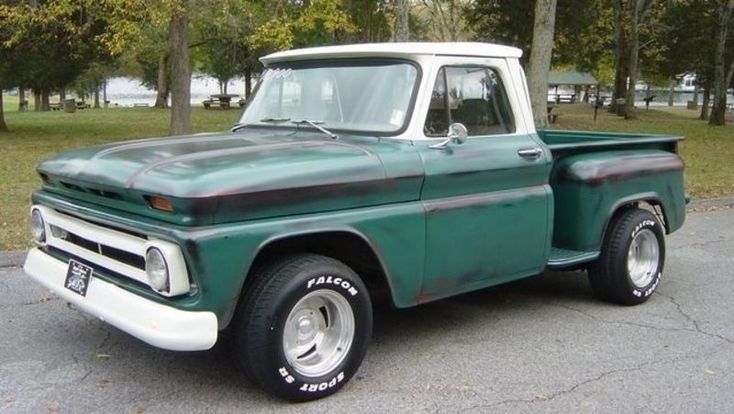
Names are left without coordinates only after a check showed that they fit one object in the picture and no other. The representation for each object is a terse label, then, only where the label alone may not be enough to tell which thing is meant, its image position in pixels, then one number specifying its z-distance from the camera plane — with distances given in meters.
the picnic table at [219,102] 45.72
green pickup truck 3.54
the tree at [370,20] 29.37
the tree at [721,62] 28.44
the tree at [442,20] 23.59
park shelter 54.66
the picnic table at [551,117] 27.67
